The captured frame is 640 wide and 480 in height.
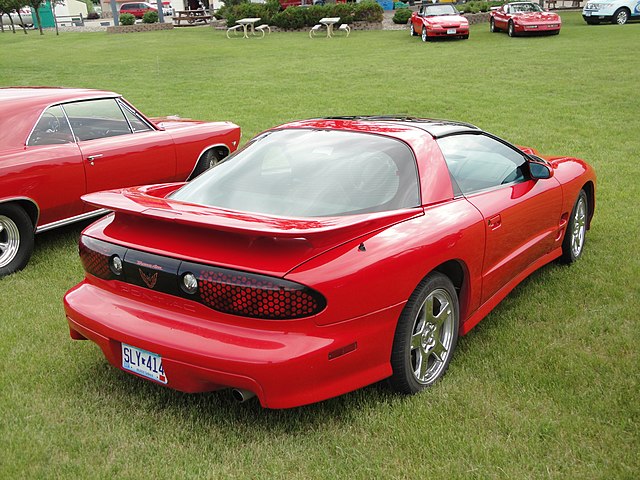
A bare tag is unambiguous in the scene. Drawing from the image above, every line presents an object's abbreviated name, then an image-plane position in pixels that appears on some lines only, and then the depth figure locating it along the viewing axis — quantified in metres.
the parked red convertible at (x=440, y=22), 24.64
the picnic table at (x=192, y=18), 39.59
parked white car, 27.75
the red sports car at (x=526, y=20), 24.62
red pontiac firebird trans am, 3.03
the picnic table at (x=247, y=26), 30.30
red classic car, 5.62
